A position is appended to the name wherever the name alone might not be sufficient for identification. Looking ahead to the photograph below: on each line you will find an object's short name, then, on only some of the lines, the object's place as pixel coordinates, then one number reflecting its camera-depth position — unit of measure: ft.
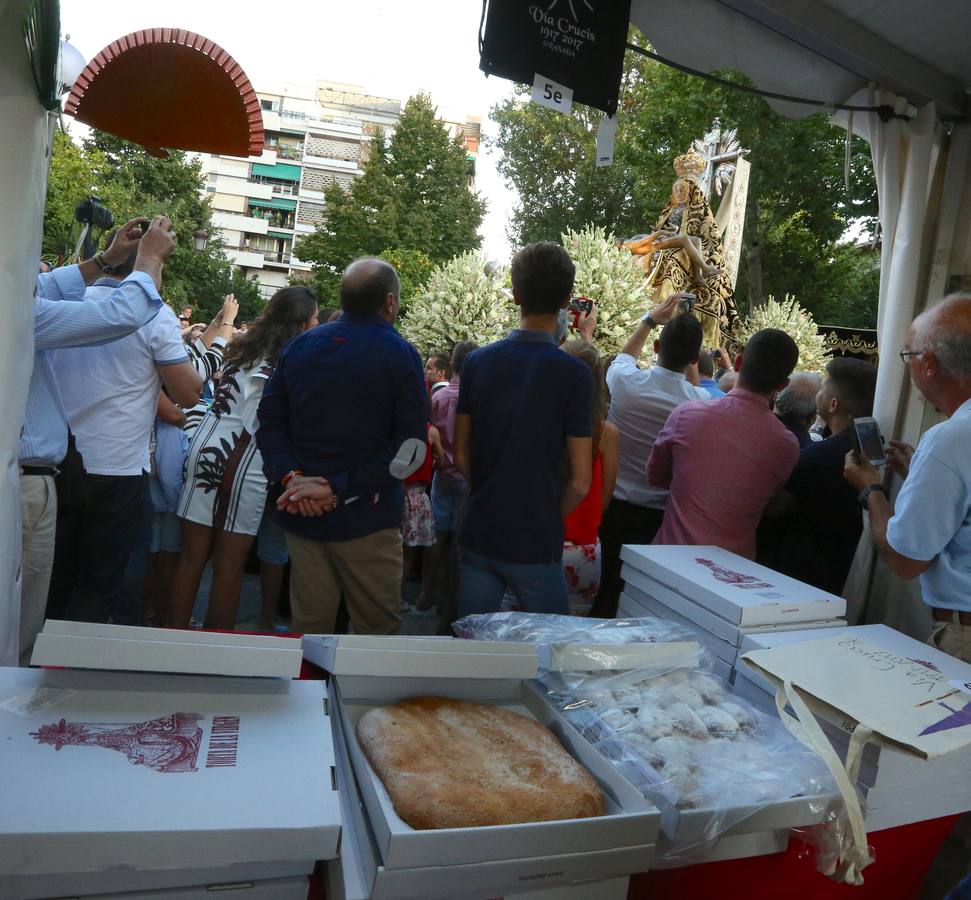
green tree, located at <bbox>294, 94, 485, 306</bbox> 129.49
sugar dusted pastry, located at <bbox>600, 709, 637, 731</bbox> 4.31
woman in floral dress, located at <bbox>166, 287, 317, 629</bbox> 10.65
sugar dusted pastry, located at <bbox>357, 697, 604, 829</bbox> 3.34
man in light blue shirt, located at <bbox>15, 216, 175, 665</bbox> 6.91
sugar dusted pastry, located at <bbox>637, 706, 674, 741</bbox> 4.25
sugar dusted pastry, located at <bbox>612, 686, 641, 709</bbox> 4.56
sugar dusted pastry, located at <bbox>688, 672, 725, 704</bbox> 4.76
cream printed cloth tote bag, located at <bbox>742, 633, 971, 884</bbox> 3.87
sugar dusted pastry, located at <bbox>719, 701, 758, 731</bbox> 4.51
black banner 7.94
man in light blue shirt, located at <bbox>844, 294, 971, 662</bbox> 5.76
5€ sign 8.23
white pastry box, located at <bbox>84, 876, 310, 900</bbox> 2.87
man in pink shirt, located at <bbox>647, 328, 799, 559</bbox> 8.79
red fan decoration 7.57
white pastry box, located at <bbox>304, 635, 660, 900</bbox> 3.03
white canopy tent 8.84
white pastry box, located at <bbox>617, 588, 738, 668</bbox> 5.47
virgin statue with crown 50.24
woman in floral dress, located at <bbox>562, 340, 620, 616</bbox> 9.95
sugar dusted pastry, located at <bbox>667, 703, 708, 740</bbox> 4.30
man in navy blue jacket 8.07
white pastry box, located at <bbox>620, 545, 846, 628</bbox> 5.47
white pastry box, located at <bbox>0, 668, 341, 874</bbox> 2.71
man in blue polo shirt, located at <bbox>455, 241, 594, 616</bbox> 7.80
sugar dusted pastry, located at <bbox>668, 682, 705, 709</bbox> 4.65
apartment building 233.35
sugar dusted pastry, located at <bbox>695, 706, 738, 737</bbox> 4.38
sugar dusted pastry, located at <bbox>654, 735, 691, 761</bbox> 4.02
